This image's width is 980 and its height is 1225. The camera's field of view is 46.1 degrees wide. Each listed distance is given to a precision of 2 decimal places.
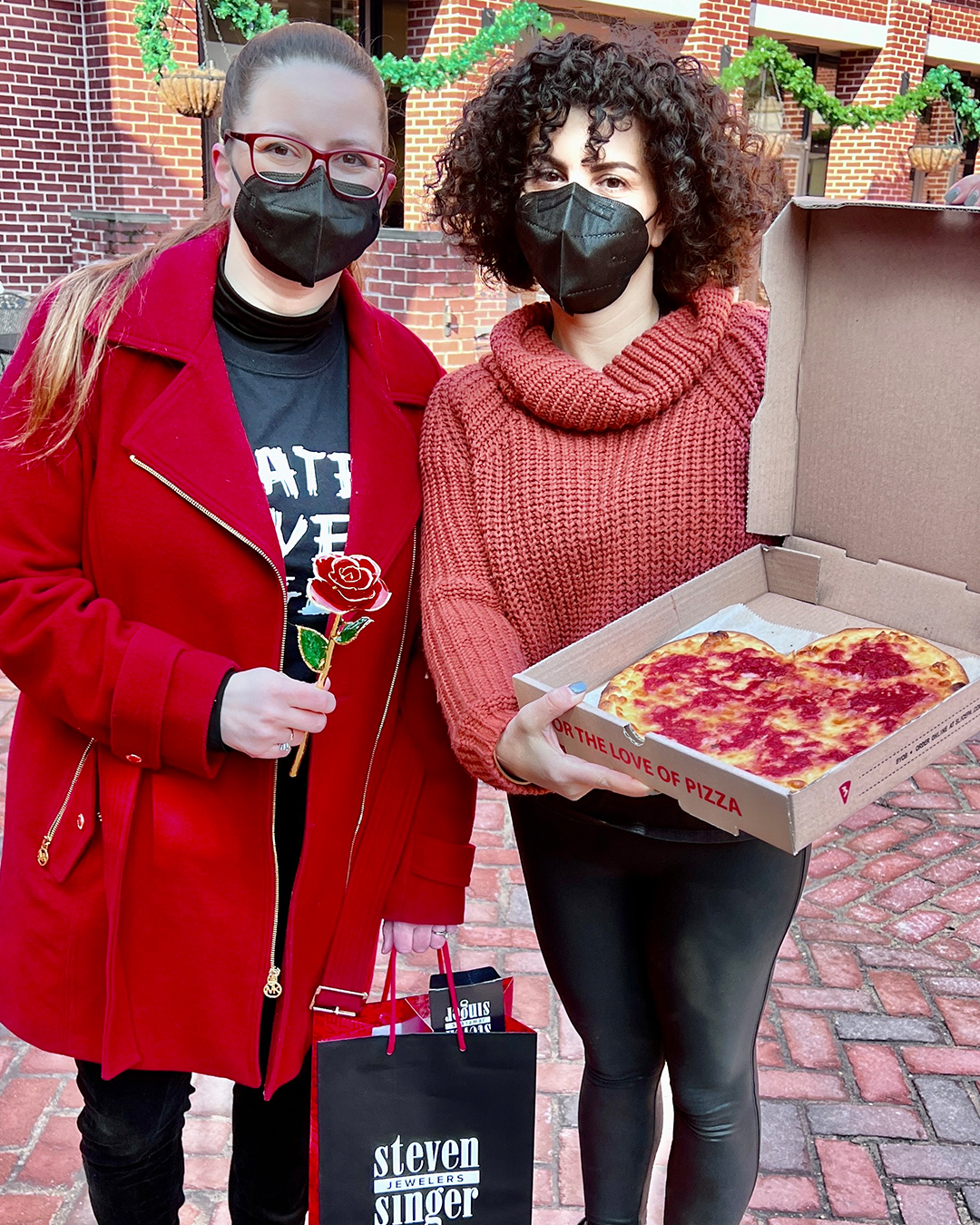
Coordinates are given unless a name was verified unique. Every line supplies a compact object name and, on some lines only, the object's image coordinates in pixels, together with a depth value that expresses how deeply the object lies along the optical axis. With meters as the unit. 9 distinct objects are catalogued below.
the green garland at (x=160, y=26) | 8.04
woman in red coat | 1.77
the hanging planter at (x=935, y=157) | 14.66
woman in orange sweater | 1.83
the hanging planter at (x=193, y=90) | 8.38
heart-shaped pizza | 1.66
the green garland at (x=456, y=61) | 8.02
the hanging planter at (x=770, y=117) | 11.46
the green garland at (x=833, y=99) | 10.66
